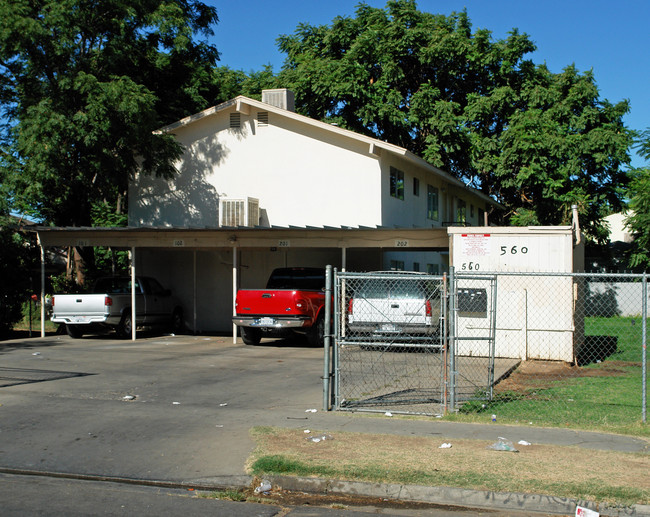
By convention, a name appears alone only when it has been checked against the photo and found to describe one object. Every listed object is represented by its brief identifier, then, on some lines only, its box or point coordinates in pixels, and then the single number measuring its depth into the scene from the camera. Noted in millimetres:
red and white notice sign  15445
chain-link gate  9781
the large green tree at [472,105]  32031
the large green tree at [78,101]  20172
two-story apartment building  22234
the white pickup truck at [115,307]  20016
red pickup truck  17516
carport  18094
